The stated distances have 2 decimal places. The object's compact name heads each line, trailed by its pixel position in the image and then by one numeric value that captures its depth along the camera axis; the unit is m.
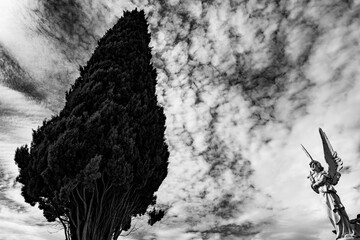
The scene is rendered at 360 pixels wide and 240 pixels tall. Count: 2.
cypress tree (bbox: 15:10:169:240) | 8.01
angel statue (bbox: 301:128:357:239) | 6.45
